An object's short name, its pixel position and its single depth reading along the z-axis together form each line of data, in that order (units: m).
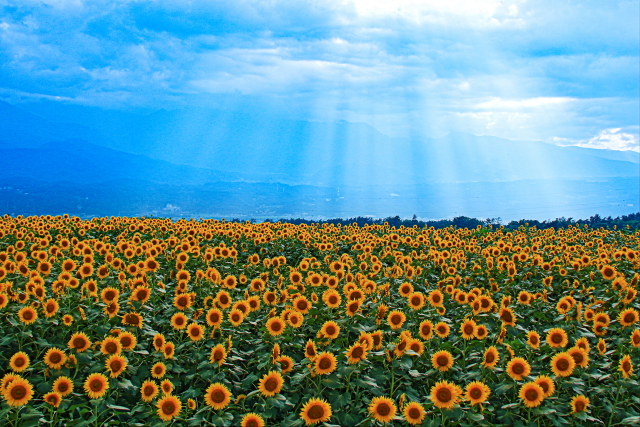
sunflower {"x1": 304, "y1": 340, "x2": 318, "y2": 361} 5.95
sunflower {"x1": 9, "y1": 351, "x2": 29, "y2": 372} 5.75
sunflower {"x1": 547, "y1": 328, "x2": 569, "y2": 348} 6.81
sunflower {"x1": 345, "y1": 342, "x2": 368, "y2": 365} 5.93
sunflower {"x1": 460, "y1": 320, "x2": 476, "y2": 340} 7.05
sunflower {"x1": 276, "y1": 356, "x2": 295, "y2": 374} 6.17
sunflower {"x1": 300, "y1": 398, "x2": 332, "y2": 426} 5.26
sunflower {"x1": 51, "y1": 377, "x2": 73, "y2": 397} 5.62
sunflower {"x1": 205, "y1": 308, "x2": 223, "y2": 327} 7.20
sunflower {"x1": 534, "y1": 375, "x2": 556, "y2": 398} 5.62
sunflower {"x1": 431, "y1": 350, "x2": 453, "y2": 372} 6.29
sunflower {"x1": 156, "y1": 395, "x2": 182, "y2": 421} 5.45
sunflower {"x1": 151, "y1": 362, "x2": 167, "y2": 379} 6.19
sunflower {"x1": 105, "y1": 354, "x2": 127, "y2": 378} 5.97
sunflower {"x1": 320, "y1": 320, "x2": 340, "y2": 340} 6.65
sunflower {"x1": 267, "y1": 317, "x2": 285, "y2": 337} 6.77
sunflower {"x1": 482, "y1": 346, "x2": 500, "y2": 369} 6.14
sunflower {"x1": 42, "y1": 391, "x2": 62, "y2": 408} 5.38
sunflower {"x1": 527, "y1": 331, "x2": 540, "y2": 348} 6.72
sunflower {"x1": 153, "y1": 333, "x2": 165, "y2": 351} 6.55
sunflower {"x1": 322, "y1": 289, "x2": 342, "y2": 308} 7.66
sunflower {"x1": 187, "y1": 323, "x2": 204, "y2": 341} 6.77
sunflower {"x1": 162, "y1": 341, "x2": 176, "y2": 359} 6.51
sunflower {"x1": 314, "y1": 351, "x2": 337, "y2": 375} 5.83
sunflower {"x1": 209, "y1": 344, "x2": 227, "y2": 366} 6.20
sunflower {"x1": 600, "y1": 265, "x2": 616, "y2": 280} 10.86
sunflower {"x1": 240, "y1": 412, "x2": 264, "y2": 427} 5.16
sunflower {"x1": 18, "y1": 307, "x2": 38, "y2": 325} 6.58
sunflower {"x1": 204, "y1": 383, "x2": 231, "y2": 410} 5.55
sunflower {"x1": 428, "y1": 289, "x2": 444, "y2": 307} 8.20
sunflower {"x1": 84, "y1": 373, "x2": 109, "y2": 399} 5.62
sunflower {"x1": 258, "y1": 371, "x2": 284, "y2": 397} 5.59
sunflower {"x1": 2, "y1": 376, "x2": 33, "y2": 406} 5.30
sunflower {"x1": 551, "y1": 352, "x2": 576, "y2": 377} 6.00
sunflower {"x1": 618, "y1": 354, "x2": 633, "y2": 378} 5.99
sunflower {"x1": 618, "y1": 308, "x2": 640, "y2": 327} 7.75
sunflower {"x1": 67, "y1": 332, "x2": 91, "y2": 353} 6.18
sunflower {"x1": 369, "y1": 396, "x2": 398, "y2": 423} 5.23
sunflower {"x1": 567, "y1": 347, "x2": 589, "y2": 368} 6.25
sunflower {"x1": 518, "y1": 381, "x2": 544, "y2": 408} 5.55
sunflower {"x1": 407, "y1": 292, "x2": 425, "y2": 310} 7.84
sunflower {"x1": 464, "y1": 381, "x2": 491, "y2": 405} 5.55
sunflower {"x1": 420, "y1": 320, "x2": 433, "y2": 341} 6.91
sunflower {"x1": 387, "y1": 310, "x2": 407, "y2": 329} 7.05
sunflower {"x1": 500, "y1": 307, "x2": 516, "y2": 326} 7.57
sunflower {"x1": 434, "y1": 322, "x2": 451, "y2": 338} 7.13
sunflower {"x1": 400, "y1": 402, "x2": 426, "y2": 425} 5.29
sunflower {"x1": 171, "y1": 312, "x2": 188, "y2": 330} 7.23
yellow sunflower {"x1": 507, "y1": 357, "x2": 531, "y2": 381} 5.91
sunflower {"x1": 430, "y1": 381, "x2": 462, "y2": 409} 5.38
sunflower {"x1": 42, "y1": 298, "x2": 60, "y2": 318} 6.84
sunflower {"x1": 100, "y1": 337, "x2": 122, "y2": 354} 6.18
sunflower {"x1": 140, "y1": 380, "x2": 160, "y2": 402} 5.67
